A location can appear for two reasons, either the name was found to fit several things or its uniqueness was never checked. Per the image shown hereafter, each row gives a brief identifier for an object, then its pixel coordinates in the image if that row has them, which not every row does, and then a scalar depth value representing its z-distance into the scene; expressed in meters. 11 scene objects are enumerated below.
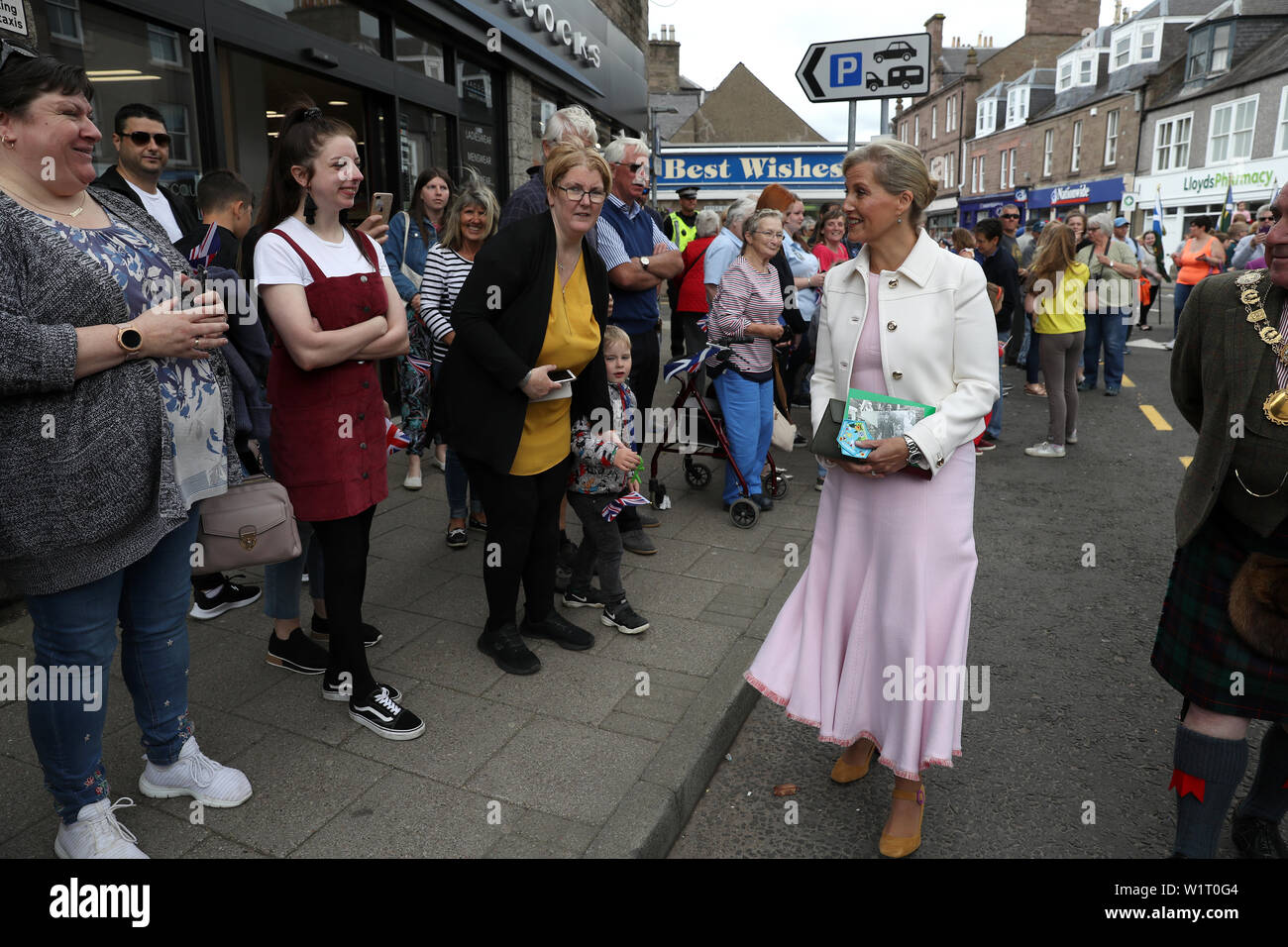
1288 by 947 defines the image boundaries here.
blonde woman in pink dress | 2.72
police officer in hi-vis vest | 8.40
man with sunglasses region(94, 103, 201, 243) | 4.15
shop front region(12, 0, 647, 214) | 5.42
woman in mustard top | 3.42
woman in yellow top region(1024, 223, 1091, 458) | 8.14
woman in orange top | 13.66
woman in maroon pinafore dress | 2.97
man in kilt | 2.34
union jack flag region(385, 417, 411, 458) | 4.18
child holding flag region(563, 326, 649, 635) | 4.20
